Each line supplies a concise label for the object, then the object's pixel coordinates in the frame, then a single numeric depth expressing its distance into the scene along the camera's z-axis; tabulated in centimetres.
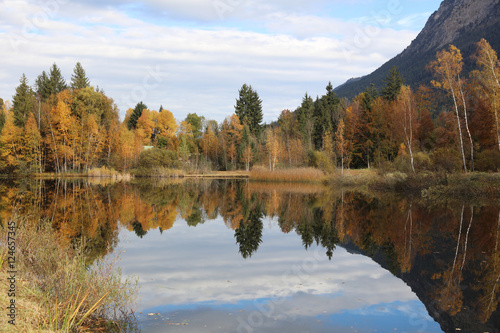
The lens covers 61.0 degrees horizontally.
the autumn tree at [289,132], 6988
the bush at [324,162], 4809
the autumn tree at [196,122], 10262
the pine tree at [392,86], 6668
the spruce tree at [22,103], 6047
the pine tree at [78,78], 6938
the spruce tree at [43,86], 7306
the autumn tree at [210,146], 7906
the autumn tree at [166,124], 9169
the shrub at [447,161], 3300
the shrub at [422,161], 3562
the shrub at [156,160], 6303
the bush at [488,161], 3250
